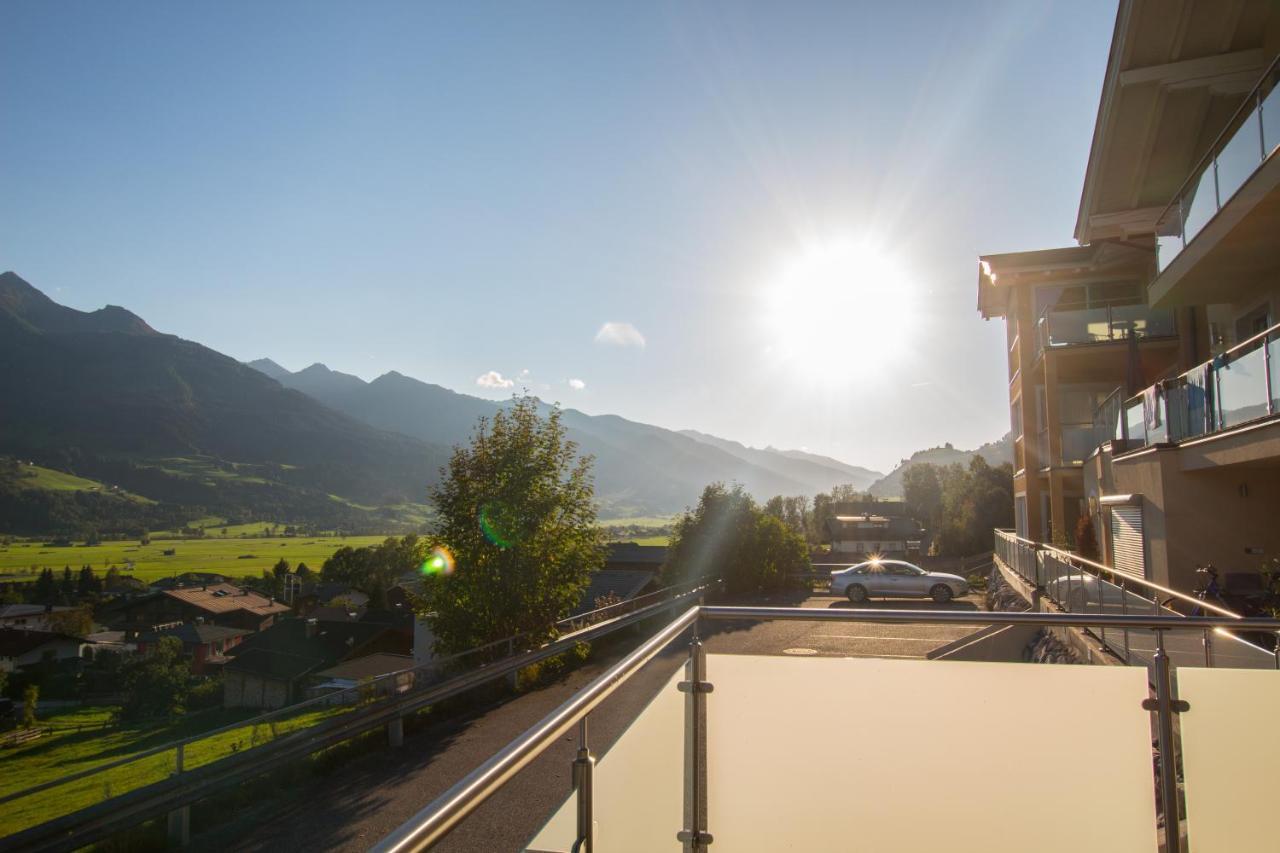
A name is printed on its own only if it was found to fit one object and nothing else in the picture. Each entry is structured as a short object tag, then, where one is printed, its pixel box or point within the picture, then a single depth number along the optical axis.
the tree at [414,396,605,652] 13.45
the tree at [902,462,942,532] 91.19
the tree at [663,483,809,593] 26.52
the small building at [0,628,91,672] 65.62
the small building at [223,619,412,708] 57.97
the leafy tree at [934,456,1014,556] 47.53
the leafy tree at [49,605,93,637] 71.00
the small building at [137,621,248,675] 73.12
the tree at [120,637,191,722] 58.81
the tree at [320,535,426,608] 101.25
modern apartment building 9.24
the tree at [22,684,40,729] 55.97
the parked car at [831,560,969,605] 23.72
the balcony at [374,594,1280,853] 3.05
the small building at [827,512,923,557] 62.41
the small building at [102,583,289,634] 82.88
